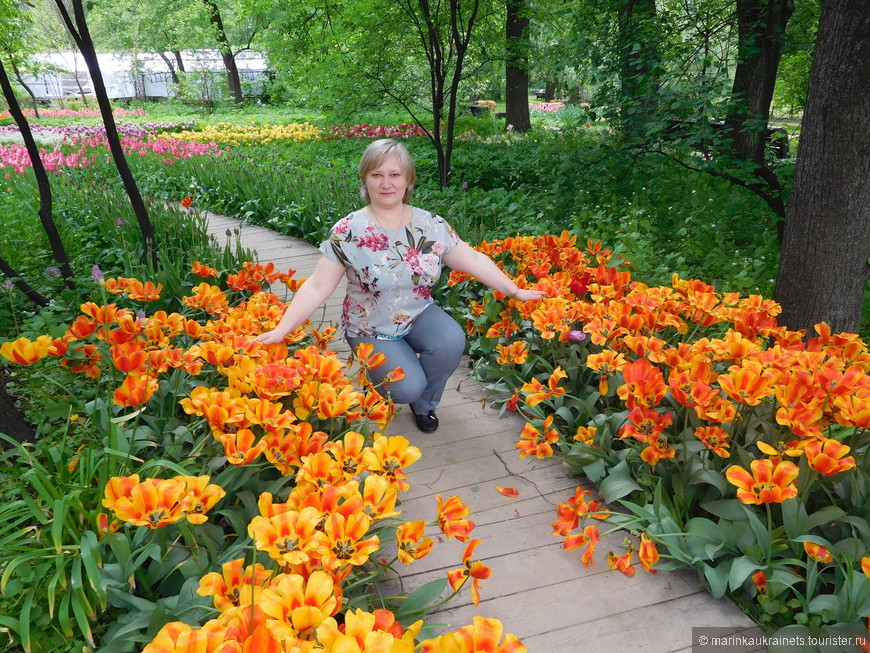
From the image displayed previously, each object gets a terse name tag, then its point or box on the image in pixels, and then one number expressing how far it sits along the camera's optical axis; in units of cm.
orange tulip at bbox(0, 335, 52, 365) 171
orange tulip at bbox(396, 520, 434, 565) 130
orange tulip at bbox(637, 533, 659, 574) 164
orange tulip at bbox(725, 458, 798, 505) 143
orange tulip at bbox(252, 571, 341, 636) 100
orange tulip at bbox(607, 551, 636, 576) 166
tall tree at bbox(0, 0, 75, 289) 287
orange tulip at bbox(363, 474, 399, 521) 129
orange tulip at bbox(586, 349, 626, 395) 202
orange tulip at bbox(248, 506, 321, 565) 111
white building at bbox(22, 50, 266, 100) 3108
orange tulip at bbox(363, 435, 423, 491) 142
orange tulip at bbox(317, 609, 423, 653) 89
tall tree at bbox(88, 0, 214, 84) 2497
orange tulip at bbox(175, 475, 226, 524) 121
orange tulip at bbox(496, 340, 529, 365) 239
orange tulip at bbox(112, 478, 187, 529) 116
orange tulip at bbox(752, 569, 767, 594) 158
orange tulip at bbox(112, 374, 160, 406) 163
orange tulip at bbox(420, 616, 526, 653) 94
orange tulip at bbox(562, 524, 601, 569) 169
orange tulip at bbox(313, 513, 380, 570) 115
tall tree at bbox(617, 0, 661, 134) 430
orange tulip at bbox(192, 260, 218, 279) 271
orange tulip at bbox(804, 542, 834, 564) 148
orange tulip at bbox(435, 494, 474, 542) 135
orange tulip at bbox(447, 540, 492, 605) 131
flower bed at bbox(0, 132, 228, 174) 730
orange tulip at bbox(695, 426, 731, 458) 177
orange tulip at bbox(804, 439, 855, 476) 141
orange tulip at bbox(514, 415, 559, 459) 205
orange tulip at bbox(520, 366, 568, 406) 201
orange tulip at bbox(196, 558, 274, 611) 113
